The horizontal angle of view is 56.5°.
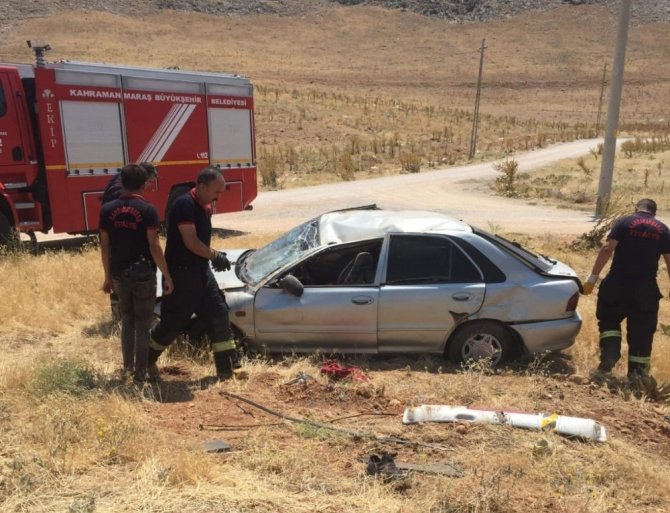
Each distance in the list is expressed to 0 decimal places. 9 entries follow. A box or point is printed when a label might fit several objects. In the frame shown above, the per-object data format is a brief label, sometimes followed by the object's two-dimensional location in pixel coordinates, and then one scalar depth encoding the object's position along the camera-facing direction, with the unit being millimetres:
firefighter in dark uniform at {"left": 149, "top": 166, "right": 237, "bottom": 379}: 4660
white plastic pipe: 4105
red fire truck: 9203
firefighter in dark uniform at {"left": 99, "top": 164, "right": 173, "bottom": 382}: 4605
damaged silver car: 5406
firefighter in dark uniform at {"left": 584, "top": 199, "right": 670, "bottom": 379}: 5469
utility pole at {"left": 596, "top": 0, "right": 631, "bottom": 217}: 15734
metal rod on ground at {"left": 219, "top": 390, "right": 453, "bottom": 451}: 3947
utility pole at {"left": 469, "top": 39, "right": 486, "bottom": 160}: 29506
